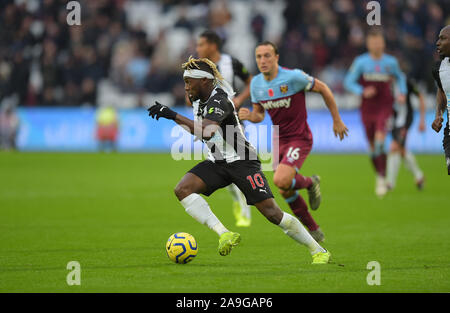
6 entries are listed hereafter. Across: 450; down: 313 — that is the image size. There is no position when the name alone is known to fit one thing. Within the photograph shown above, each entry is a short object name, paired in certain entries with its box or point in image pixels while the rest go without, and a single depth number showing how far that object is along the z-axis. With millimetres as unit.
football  14500
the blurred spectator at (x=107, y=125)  48969
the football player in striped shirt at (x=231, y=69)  20859
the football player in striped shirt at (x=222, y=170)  14391
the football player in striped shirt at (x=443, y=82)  14508
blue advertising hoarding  47219
